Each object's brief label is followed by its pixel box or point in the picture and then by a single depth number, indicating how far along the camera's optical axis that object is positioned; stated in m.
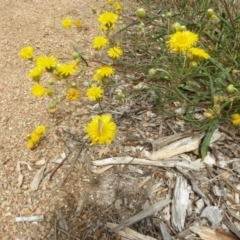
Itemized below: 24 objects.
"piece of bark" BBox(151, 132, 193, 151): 0.41
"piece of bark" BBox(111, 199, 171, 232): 0.34
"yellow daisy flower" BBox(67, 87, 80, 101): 0.45
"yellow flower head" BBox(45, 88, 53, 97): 0.43
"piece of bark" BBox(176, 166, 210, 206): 0.36
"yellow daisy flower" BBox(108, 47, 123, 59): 0.45
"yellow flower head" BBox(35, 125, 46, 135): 0.41
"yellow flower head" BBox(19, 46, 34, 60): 0.46
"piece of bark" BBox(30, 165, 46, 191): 0.38
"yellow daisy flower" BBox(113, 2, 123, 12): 0.61
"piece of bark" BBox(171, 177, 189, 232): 0.35
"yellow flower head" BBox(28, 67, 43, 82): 0.41
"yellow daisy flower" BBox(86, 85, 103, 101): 0.41
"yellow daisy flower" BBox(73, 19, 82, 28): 0.61
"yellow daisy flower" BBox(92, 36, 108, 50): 0.47
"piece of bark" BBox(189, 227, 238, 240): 0.33
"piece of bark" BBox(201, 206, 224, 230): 0.34
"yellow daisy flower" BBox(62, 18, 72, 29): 0.57
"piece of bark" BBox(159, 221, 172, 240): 0.33
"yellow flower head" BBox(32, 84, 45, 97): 0.44
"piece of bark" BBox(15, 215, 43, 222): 0.36
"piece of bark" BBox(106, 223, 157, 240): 0.33
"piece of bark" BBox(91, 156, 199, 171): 0.39
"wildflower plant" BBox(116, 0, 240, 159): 0.39
